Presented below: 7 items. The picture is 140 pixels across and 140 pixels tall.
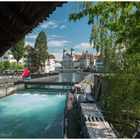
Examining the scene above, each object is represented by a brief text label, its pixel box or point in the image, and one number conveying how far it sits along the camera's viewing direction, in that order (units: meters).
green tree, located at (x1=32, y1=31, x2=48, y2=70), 56.08
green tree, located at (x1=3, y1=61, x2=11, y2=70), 57.59
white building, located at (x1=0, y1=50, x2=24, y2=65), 66.89
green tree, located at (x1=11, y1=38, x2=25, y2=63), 52.29
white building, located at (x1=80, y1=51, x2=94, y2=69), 92.25
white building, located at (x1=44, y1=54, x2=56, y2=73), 84.65
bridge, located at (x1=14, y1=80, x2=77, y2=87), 30.80
